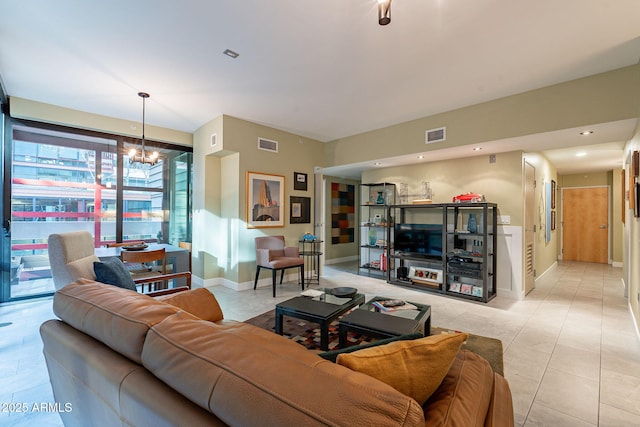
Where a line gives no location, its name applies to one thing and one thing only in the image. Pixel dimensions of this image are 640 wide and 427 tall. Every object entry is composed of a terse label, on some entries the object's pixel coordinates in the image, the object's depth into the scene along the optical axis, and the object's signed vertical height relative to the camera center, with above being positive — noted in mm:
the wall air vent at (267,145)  4832 +1207
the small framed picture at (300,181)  5379 +638
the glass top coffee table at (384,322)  2014 -838
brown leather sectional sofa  586 -418
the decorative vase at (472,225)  4311 -156
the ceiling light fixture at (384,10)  1347 +987
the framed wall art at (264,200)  4711 +232
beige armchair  2070 -377
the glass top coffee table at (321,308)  2273 -847
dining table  3660 -589
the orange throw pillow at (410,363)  782 -429
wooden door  7039 -224
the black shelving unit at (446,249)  4246 -575
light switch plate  4297 -60
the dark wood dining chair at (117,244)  4178 -484
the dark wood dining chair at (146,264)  3113 -698
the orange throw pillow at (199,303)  1834 -615
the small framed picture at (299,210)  5340 +72
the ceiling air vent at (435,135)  4166 +1204
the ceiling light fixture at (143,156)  3813 +778
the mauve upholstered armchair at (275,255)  4367 -701
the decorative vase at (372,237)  6043 -499
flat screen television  4715 -441
